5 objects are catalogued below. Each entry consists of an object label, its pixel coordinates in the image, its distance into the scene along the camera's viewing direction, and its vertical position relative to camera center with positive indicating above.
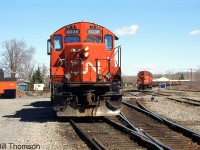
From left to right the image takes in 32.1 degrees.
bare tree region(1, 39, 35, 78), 104.78 +8.02
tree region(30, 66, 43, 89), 83.46 +1.45
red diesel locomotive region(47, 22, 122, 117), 13.19 +0.51
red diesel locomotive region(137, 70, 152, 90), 52.03 +0.49
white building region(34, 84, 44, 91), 77.74 -0.68
